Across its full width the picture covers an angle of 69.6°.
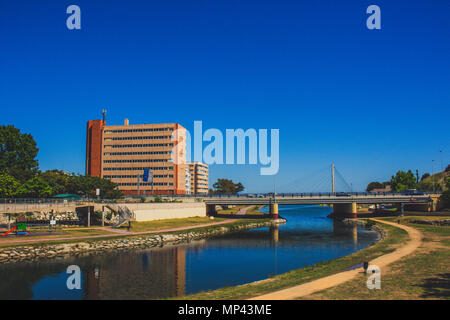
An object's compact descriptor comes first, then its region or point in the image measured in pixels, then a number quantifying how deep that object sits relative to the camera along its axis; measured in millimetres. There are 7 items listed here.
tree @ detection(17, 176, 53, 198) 81812
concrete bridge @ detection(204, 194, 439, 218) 97300
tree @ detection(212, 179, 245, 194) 192750
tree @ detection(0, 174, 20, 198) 76438
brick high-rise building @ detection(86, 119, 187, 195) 137500
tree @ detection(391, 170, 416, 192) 143750
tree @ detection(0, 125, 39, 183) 102750
